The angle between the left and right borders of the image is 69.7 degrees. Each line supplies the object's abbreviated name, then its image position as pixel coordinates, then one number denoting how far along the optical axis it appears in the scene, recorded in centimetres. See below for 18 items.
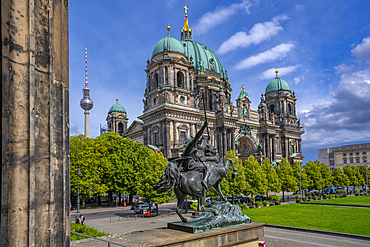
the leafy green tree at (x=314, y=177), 5688
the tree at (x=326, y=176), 6062
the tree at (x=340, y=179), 6364
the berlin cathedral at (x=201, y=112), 5597
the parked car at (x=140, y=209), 3618
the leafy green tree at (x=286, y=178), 5056
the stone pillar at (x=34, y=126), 376
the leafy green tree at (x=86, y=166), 4241
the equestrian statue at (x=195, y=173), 1000
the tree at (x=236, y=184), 3783
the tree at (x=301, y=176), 5478
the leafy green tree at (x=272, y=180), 4769
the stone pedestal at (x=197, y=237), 861
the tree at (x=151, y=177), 3303
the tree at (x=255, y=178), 4341
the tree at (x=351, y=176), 6812
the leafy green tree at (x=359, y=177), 7059
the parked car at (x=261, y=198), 4711
